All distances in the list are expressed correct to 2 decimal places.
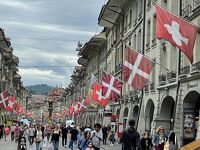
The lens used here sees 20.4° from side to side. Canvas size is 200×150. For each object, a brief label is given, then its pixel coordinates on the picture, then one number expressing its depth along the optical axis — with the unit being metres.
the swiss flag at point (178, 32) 20.31
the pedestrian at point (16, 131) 47.58
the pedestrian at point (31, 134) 41.42
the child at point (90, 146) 16.26
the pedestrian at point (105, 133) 47.33
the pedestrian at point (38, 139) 31.53
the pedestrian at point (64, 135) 44.72
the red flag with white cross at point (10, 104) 65.51
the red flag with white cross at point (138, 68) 29.41
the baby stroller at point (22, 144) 27.85
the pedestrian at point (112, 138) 46.79
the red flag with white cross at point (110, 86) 41.72
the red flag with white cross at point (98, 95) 45.28
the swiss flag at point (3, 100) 63.06
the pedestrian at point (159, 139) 23.95
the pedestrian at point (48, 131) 41.31
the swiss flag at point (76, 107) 68.28
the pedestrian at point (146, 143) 27.70
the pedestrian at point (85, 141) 17.19
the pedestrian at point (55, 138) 31.12
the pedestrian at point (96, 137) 18.31
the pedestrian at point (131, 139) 15.66
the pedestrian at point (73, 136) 35.53
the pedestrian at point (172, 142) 17.97
